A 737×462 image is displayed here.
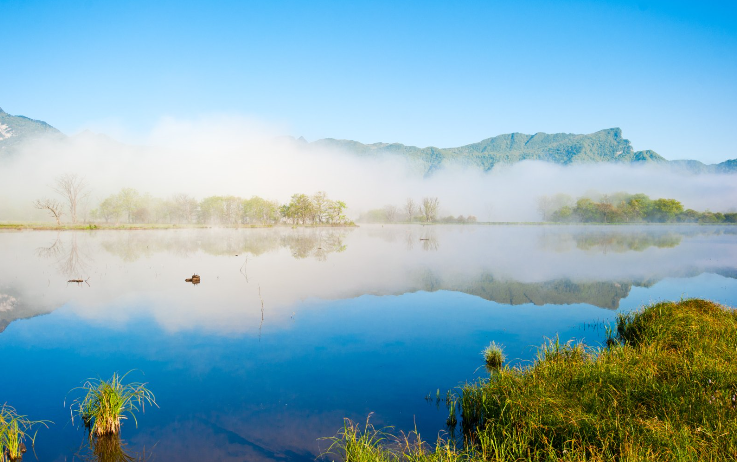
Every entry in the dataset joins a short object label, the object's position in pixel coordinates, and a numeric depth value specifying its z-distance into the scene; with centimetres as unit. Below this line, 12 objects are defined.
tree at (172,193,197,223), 12588
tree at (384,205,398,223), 18388
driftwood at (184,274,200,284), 1950
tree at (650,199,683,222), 16062
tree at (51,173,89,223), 8717
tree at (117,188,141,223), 10700
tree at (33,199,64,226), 7931
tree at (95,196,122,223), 10719
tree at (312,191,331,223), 11693
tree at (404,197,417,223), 16268
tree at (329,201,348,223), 11944
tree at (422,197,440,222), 15484
